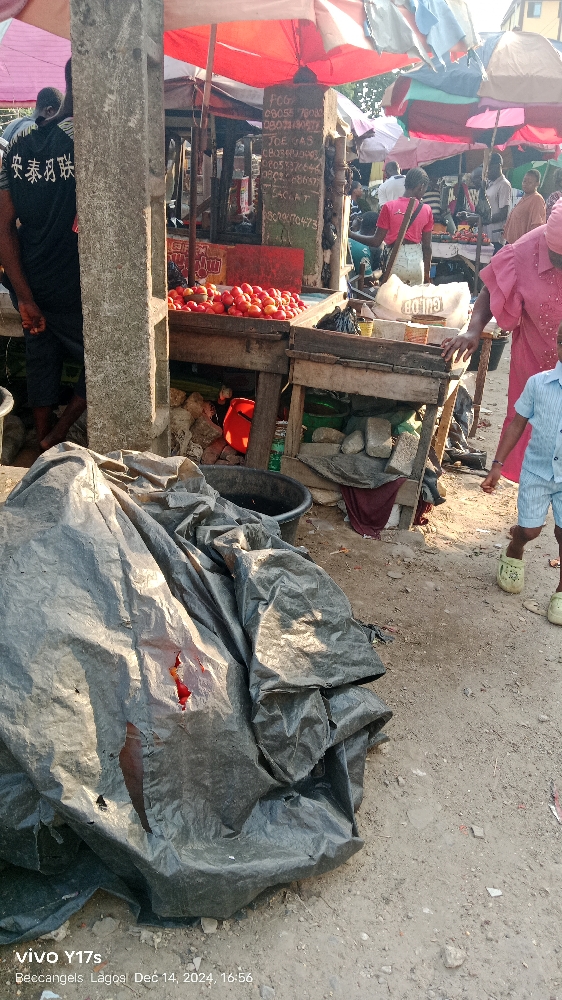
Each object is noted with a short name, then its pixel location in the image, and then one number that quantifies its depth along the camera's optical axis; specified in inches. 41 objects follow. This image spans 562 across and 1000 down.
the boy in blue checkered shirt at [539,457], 156.3
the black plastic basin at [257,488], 157.8
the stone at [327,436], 205.8
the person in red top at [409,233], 353.7
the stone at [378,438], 197.5
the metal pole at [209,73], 198.8
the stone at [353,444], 200.5
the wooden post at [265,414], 200.7
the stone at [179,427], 210.7
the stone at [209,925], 87.0
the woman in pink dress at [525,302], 167.5
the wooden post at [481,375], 262.1
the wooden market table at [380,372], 185.9
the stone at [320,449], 202.8
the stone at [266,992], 80.7
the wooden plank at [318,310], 201.8
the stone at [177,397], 213.3
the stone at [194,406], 213.5
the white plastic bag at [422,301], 244.5
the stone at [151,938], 85.4
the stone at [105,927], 85.8
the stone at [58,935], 84.2
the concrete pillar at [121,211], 139.9
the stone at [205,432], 212.2
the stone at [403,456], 193.5
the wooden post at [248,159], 395.5
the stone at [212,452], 211.5
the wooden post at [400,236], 323.0
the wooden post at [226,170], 371.6
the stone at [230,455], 212.5
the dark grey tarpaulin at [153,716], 80.7
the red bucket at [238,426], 212.7
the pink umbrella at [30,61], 371.9
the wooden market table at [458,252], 565.6
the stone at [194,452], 209.8
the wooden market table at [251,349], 194.1
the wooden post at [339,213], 263.0
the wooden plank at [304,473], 203.3
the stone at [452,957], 85.4
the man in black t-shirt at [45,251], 169.9
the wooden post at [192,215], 220.7
